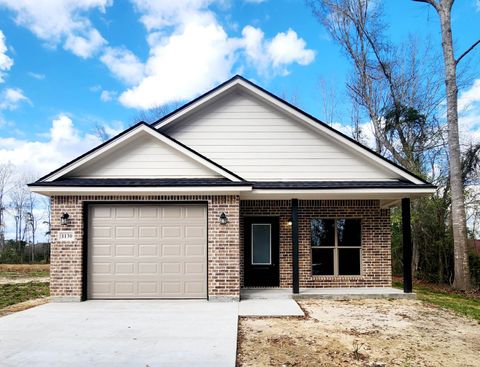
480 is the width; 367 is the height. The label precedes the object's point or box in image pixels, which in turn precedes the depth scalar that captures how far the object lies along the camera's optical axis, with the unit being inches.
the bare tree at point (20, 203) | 1419.8
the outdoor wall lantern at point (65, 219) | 391.2
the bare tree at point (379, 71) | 844.6
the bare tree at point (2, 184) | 1377.7
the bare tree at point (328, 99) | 1053.8
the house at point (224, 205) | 391.5
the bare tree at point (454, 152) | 547.2
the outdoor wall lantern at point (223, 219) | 392.0
